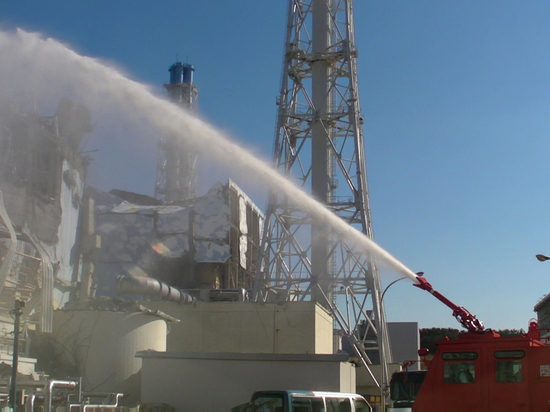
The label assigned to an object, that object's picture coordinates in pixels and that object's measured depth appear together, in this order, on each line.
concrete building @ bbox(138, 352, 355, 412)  31.59
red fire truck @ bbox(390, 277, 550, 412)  18.02
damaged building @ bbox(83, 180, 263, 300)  61.09
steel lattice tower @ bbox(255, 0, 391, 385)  46.56
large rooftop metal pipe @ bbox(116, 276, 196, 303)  45.84
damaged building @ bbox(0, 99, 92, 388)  36.72
